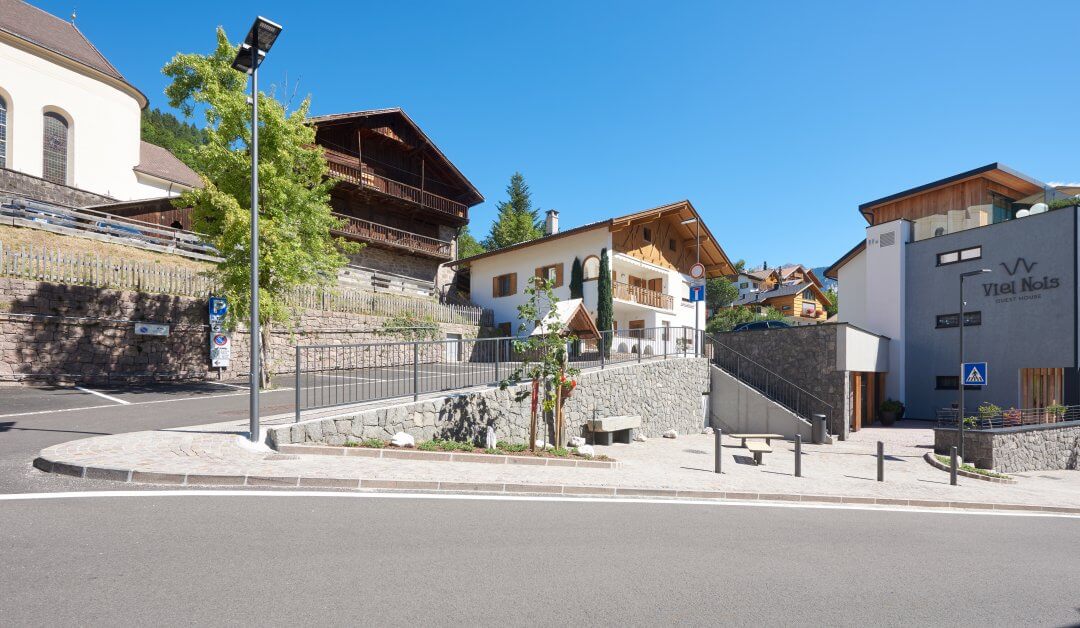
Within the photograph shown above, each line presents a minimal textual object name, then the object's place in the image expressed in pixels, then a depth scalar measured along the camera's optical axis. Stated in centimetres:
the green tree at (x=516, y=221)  5459
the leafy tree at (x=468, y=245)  6481
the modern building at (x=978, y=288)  1933
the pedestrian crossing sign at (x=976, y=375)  1476
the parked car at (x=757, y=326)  2781
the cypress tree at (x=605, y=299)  2986
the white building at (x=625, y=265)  3133
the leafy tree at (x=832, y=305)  6494
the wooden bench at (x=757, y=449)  1292
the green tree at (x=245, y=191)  1622
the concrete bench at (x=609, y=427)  1516
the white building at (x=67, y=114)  2769
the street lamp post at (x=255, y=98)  870
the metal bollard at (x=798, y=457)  1121
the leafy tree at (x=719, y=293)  5341
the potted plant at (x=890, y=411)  2164
